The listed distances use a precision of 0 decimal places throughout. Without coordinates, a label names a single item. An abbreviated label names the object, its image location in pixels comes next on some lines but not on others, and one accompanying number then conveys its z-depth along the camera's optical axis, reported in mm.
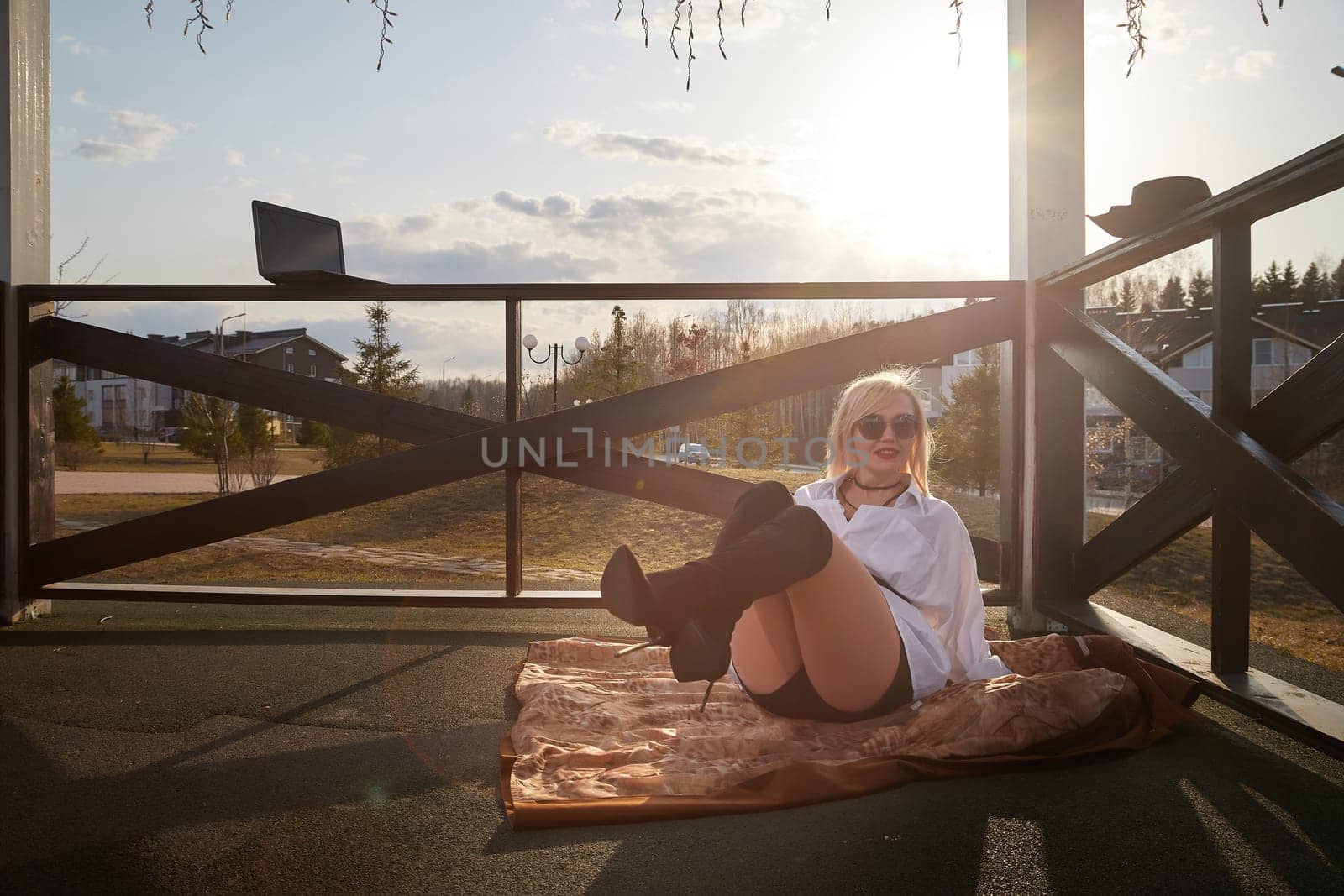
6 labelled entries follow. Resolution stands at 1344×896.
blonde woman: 1581
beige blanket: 1643
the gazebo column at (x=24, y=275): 3424
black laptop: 3438
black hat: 2391
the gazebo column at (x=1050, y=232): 3275
